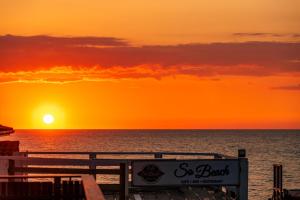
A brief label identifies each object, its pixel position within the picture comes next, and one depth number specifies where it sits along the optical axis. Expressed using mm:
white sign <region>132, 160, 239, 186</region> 21172
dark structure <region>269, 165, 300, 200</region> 35812
